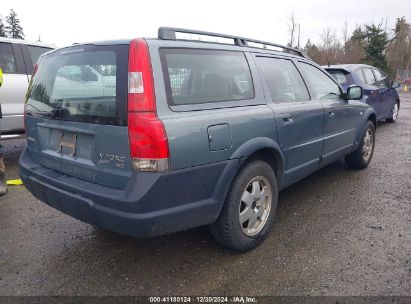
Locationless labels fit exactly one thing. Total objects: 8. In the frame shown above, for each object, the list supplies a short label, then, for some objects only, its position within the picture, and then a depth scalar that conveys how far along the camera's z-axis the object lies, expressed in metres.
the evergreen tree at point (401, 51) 45.53
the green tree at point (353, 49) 42.75
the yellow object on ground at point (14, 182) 4.76
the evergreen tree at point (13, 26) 55.34
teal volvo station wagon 2.24
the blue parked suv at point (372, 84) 7.53
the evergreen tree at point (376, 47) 31.56
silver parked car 5.50
